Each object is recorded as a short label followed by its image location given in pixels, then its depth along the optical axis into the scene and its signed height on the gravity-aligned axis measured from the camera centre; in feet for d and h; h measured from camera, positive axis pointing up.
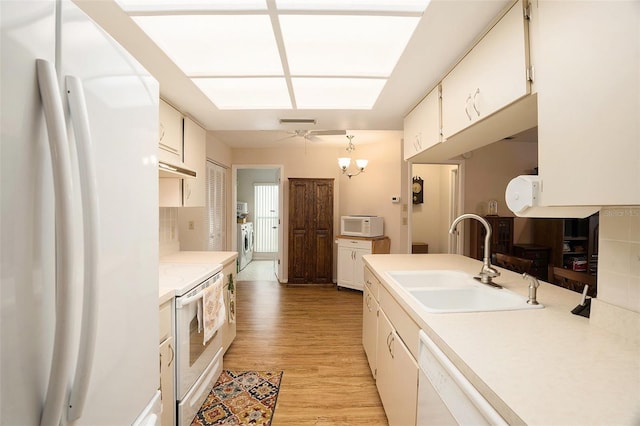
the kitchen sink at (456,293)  4.51 -1.42
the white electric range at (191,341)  5.18 -2.49
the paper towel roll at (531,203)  3.17 +0.09
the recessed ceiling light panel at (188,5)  3.93 +2.87
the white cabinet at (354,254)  14.34 -2.19
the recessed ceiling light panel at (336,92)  6.26 +2.86
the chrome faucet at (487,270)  5.08 -1.05
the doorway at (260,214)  23.00 -0.13
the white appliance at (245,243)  19.35 -2.22
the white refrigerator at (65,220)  1.68 -0.05
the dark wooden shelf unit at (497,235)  12.58 -1.05
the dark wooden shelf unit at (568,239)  12.10 -1.19
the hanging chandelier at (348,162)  14.14 +2.47
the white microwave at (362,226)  14.47 -0.71
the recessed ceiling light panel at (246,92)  6.32 +2.90
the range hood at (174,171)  6.35 +1.00
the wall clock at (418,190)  17.07 +1.30
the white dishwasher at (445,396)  2.36 -1.78
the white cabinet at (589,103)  2.22 +0.96
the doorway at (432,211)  17.25 +0.05
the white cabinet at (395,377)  4.07 -2.74
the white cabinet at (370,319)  6.67 -2.71
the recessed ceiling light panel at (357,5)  3.91 +2.86
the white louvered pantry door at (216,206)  13.64 +0.34
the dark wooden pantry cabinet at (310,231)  15.57 -1.02
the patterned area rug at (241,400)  5.94 -4.24
